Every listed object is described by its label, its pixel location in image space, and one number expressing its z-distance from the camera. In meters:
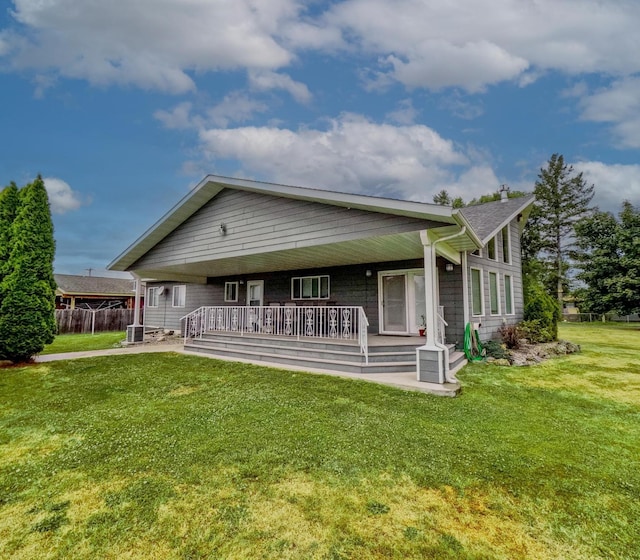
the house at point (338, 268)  6.14
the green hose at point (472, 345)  7.86
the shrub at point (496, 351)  7.94
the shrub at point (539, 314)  10.39
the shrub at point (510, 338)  9.09
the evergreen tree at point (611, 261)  19.25
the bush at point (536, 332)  10.27
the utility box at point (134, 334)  11.58
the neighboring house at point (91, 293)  22.86
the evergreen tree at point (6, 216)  7.14
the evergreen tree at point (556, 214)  27.64
